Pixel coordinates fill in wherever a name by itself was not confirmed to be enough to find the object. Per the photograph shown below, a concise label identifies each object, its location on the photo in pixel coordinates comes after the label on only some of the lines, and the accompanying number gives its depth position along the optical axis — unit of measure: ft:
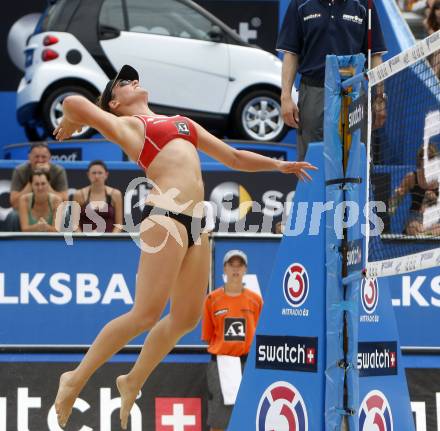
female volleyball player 24.02
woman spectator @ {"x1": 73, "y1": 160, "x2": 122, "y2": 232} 39.42
